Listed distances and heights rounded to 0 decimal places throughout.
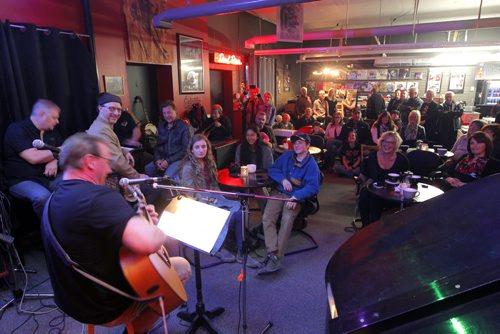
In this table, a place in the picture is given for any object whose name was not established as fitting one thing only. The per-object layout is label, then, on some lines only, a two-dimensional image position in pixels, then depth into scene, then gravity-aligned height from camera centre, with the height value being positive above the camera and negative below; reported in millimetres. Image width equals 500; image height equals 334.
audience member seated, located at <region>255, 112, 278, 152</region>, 5539 -659
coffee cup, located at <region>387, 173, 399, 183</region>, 3488 -937
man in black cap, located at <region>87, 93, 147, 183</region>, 3273 -393
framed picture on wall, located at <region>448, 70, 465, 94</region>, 11148 +237
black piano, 987 -678
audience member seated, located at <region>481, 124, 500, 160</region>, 4277 -617
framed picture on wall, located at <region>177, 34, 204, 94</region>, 6379 +518
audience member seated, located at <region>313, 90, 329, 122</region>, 10875 -660
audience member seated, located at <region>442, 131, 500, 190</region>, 3732 -858
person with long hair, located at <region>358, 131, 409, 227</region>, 3783 -921
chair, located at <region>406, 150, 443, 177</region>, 4621 -1030
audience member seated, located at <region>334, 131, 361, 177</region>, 5930 -1242
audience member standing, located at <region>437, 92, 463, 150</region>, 7051 -830
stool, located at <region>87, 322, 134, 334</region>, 1689 -1218
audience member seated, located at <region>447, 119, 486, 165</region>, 4945 -864
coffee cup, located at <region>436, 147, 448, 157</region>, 5060 -976
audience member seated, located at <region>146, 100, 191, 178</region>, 4641 -728
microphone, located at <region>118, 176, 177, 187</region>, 1725 -487
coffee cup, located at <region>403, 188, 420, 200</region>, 3090 -972
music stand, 2014 -827
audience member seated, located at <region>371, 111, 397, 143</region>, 6298 -708
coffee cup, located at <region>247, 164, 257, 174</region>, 3906 -922
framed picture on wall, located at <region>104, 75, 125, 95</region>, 4730 +77
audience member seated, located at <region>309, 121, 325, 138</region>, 7691 -972
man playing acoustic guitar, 1428 -635
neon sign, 7830 +768
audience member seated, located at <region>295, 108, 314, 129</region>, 8867 -824
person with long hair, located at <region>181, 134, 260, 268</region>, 3318 -845
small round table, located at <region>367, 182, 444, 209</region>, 3145 -1039
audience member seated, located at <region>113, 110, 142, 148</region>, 4789 -585
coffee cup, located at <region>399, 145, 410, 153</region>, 5229 -942
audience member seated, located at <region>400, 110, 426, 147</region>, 6367 -835
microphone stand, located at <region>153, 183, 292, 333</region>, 2105 -1595
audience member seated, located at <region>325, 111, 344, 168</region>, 7086 -1088
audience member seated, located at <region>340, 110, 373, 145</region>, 6293 -768
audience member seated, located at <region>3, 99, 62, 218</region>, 3189 -651
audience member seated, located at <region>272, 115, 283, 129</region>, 8021 -814
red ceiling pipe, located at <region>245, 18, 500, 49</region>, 6797 +1300
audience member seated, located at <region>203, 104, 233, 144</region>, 6557 -744
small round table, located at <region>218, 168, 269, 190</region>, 3502 -1000
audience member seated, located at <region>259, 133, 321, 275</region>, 3365 -1049
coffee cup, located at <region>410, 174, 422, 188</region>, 3398 -953
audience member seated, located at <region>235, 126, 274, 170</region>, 4293 -824
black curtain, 3373 +172
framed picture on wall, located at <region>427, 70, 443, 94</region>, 11461 +285
